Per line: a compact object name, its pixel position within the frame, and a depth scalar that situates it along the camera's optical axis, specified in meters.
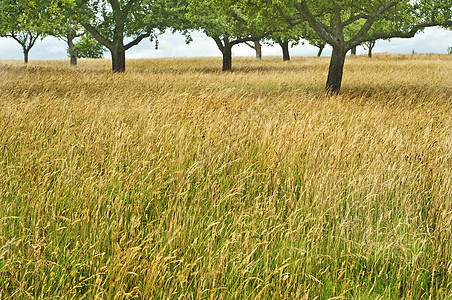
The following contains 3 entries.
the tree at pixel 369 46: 47.78
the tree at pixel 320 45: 47.31
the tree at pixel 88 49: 58.64
